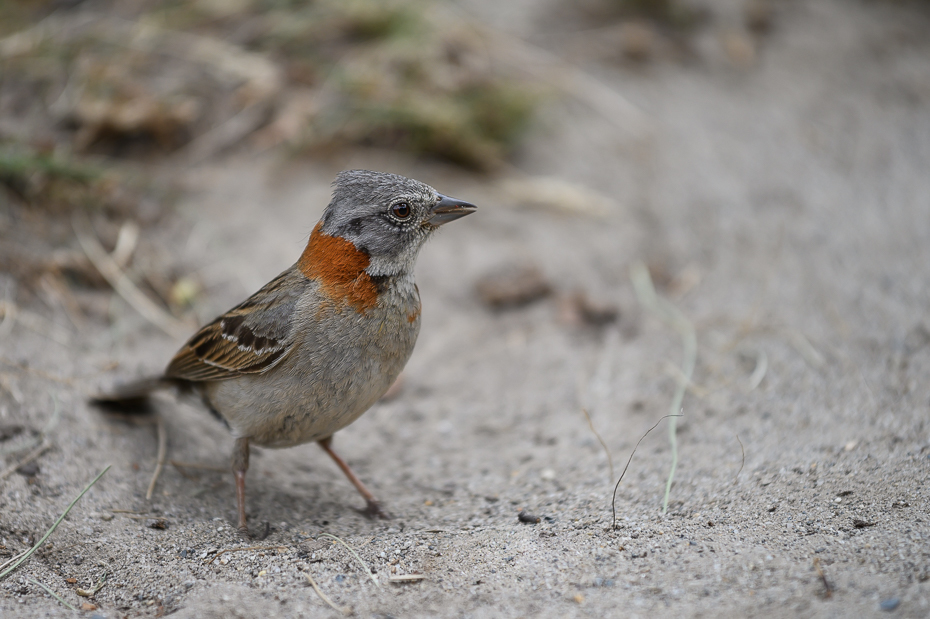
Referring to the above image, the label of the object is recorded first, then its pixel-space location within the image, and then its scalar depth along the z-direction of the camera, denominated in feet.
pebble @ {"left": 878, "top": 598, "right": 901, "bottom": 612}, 16.60
